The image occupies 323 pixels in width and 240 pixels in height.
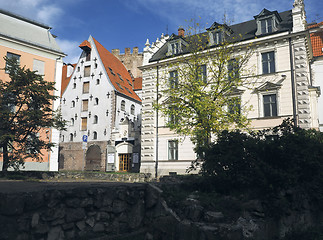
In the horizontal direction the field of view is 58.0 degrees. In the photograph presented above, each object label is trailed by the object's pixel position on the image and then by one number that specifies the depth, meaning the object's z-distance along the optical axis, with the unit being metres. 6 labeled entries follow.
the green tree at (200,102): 18.80
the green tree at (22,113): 15.71
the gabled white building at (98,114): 35.69
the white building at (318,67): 32.59
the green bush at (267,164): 9.43
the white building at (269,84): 23.75
